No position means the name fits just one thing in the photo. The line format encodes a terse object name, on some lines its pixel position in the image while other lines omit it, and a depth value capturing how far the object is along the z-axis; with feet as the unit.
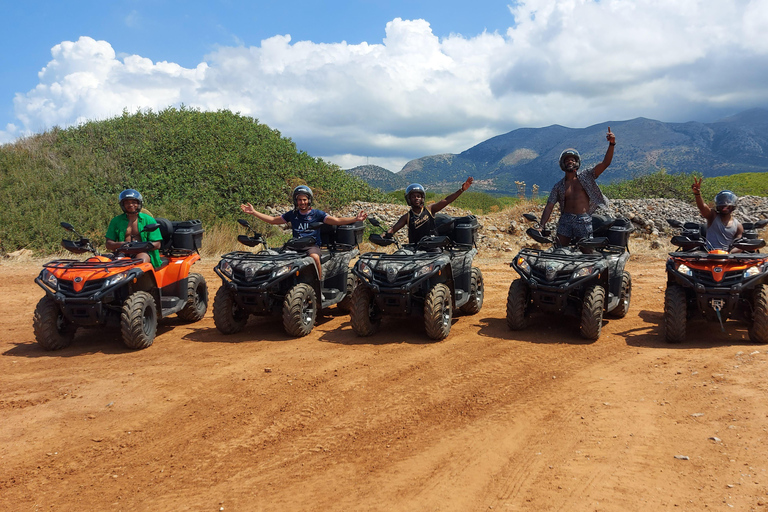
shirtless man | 26.94
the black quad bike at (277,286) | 24.66
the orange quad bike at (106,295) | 22.80
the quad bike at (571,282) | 23.54
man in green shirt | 26.32
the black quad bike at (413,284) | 23.68
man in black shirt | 27.35
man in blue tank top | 25.80
